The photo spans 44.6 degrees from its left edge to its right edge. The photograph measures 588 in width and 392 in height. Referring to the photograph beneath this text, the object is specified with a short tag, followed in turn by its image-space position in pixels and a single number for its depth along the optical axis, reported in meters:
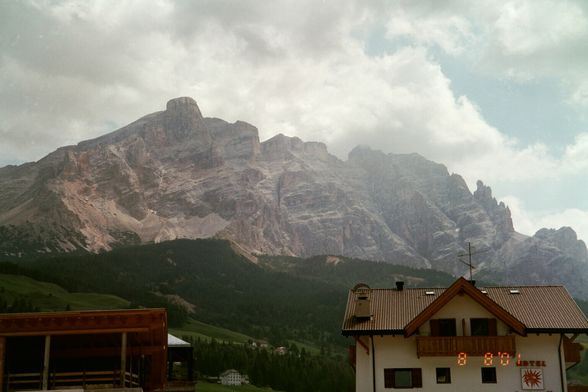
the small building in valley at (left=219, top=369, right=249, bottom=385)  138.82
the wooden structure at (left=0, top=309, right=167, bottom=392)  35.97
